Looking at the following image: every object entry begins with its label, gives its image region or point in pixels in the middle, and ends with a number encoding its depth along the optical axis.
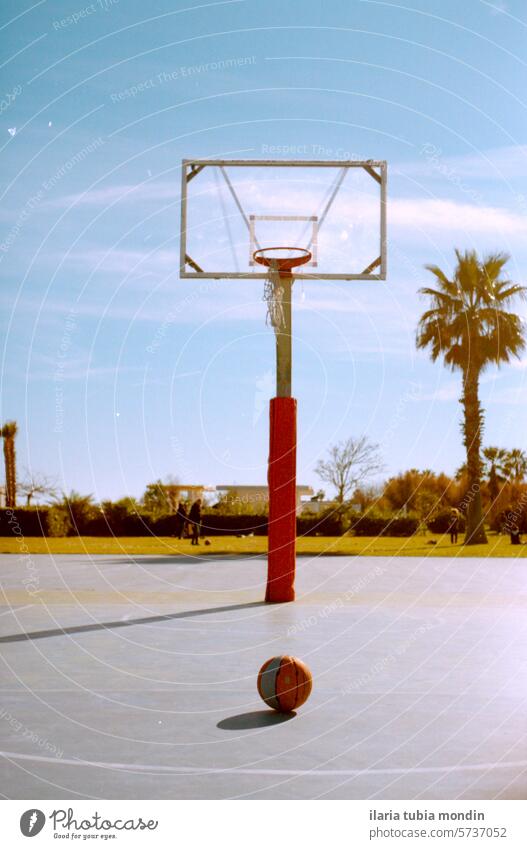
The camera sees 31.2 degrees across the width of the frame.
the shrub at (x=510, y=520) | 37.53
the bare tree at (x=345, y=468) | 56.19
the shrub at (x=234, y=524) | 45.53
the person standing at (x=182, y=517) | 38.74
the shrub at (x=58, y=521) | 42.84
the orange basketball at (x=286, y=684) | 7.41
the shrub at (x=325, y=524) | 44.38
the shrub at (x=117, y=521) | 45.19
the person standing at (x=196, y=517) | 32.09
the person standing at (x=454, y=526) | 34.84
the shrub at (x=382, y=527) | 44.66
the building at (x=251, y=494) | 50.84
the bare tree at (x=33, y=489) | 50.97
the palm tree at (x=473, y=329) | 34.25
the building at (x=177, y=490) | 51.13
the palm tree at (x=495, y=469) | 43.38
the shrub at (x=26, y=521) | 43.28
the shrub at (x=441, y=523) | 44.50
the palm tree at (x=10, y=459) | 53.94
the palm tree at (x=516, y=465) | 45.31
